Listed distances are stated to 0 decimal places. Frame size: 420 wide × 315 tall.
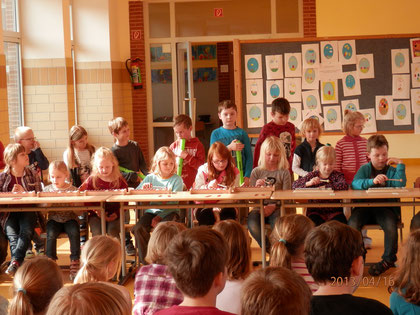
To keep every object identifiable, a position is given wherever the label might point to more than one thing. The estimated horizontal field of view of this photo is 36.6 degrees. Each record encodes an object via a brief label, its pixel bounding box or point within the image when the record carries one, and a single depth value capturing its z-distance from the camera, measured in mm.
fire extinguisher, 11608
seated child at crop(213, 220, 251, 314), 2979
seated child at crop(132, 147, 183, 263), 5402
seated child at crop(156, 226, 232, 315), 2172
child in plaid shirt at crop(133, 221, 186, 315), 2932
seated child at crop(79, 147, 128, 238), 5625
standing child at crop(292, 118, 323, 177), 6148
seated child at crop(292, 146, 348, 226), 5362
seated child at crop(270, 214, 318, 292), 3346
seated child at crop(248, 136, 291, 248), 5512
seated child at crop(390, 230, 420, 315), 2537
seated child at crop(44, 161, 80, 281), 5492
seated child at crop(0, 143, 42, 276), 5544
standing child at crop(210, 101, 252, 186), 6410
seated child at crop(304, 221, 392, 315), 2365
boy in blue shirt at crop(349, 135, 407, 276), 5203
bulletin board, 7914
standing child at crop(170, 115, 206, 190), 6355
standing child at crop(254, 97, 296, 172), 6516
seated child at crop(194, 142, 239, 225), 5602
